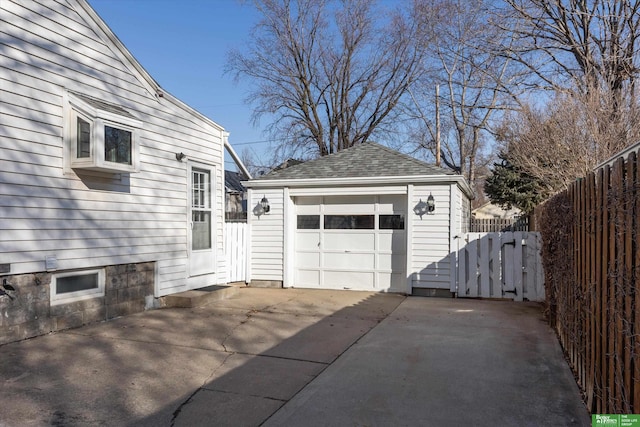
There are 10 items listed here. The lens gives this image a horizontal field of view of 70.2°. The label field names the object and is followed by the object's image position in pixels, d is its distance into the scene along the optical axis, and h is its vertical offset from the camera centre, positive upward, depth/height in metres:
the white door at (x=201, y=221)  8.62 -0.05
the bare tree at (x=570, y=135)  10.18 +2.04
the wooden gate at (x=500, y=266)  8.79 -0.90
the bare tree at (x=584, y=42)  11.82 +5.44
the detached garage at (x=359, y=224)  9.34 -0.10
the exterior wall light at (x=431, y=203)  9.22 +0.35
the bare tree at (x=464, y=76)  16.06 +6.13
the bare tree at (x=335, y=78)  23.69 +7.73
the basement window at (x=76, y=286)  5.90 -0.93
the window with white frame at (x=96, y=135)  5.95 +1.11
